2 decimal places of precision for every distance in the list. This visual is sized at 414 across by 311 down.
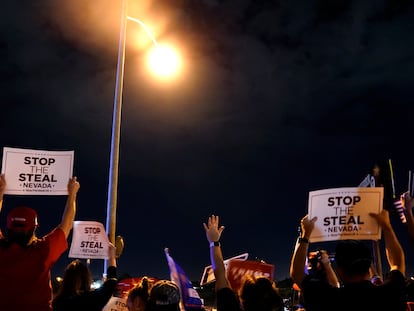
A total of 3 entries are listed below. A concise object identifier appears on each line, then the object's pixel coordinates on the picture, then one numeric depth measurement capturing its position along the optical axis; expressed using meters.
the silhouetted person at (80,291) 4.75
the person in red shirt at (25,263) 4.48
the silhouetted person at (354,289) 3.91
